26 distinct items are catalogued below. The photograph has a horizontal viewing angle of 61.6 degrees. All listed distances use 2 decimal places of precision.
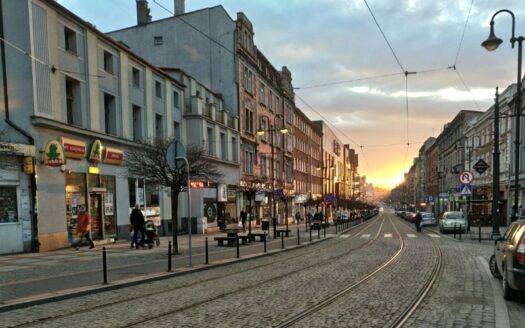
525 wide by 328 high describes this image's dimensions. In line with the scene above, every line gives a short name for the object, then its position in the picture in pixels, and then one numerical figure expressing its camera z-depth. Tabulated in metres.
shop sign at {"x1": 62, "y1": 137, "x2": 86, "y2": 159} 18.53
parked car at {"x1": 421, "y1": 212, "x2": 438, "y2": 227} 45.41
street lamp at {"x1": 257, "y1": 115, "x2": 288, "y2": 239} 25.73
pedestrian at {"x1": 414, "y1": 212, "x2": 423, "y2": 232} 35.05
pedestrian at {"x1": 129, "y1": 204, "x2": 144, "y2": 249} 18.11
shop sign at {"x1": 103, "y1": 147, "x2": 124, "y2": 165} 21.57
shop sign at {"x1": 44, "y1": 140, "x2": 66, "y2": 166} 17.20
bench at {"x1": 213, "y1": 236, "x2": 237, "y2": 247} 19.69
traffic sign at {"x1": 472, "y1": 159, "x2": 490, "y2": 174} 22.97
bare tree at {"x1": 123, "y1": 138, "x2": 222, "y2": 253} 16.06
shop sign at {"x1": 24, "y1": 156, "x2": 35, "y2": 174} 16.58
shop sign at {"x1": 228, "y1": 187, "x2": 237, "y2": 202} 37.52
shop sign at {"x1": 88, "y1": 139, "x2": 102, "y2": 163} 20.22
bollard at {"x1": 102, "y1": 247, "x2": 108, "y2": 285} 10.09
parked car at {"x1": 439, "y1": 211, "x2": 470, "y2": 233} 31.84
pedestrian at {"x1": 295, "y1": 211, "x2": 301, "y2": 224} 56.40
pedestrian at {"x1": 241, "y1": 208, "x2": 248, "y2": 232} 32.08
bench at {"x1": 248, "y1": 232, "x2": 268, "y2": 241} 22.03
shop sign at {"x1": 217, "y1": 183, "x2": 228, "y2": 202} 34.95
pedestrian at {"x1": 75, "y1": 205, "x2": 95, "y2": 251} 17.73
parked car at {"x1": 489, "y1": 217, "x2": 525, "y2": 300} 7.65
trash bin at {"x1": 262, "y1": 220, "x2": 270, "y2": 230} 29.70
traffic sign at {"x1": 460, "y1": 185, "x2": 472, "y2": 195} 22.89
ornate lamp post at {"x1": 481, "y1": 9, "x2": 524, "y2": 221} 16.52
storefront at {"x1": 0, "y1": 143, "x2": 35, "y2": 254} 15.89
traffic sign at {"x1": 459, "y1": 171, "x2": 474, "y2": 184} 22.48
